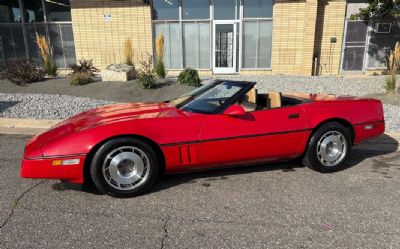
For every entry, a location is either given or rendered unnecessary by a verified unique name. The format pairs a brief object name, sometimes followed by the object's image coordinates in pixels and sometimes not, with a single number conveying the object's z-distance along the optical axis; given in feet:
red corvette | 10.72
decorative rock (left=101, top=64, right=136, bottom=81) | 32.83
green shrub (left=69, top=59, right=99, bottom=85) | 31.78
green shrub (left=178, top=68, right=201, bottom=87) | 31.78
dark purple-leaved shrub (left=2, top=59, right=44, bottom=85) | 31.68
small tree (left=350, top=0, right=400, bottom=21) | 34.73
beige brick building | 41.04
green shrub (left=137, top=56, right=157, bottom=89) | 29.93
